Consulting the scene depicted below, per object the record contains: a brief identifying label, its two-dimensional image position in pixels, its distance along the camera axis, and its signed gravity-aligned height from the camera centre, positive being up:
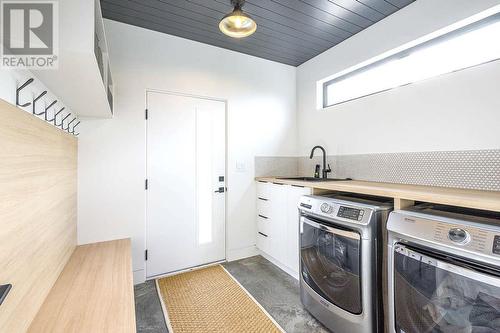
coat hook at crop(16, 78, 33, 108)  1.01 +0.35
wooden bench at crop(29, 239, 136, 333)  1.01 -0.68
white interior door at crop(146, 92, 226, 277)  2.43 -0.15
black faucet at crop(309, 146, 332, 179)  2.76 +0.01
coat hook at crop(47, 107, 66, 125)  1.45 +0.34
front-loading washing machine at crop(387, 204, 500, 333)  0.95 -0.48
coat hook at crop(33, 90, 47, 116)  1.15 +0.35
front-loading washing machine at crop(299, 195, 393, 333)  1.42 -0.63
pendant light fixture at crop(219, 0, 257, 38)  1.69 +1.10
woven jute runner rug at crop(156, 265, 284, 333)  1.71 -1.16
